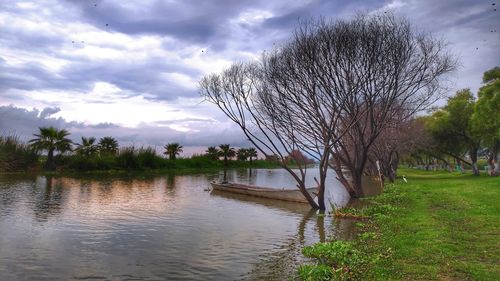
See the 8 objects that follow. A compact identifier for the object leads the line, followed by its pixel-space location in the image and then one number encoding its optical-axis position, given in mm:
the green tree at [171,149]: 88062
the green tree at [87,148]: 66712
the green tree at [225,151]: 104625
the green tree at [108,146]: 71188
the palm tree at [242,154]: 118706
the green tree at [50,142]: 58781
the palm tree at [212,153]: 100500
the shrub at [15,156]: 52281
